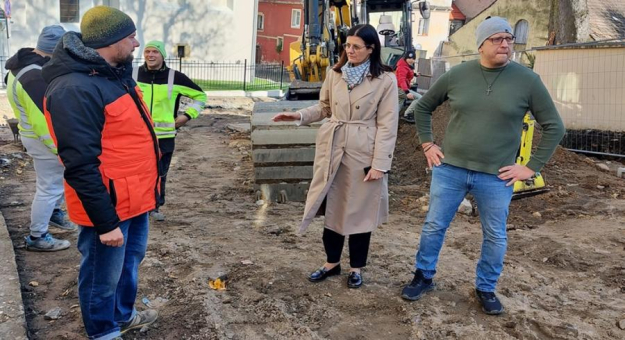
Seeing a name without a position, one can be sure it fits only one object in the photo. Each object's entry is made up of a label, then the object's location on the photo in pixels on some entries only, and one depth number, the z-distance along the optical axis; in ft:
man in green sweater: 11.37
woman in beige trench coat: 12.67
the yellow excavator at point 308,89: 21.74
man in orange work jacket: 8.55
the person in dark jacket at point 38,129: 14.69
